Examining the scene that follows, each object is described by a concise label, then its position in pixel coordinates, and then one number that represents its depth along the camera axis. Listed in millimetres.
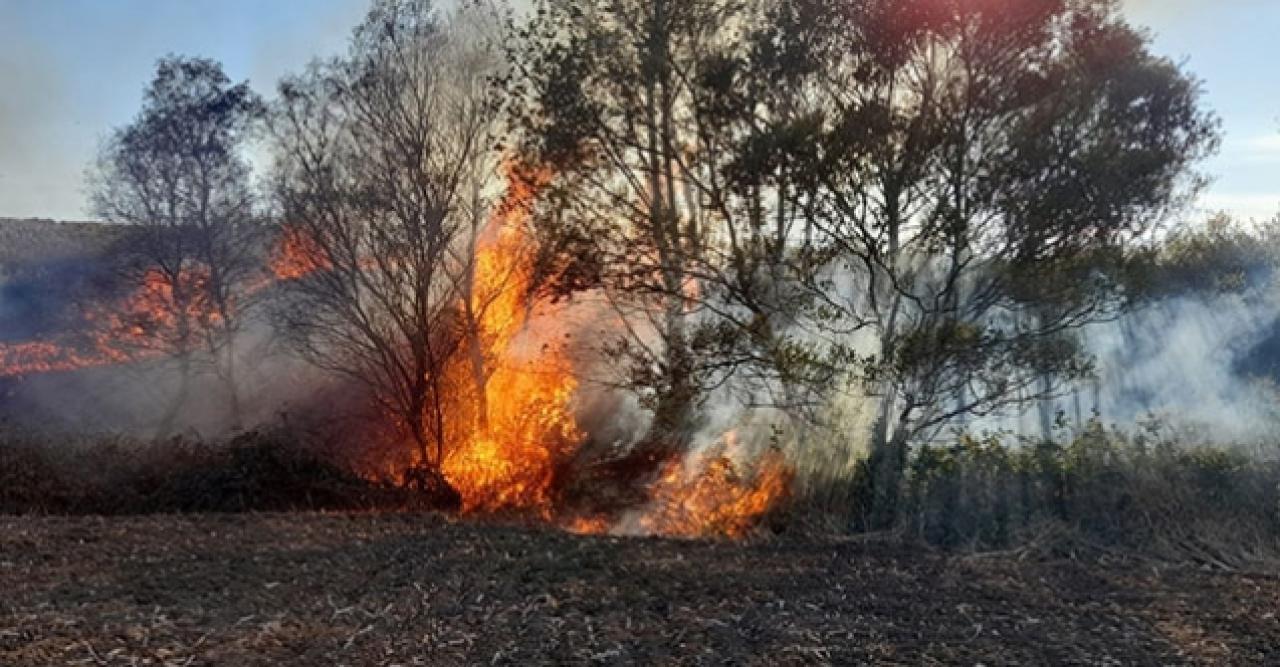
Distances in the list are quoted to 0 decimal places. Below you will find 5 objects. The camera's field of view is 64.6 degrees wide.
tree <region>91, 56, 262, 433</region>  17406
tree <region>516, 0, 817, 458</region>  9969
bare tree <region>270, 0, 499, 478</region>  12531
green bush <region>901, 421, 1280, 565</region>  8438
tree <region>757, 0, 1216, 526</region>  8766
